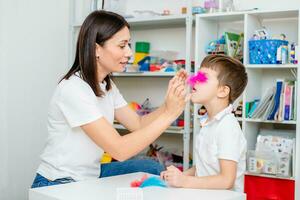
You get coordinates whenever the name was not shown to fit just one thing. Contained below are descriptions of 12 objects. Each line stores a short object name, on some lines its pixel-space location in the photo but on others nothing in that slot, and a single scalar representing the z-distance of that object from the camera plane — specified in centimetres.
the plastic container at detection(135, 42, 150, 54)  354
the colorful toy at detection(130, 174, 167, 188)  160
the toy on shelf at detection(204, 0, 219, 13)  312
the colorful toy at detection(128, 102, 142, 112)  345
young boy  174
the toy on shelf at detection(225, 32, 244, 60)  299
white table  142
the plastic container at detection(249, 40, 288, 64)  283
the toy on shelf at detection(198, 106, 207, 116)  307
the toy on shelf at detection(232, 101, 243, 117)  297
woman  181
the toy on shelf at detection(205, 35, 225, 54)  304
